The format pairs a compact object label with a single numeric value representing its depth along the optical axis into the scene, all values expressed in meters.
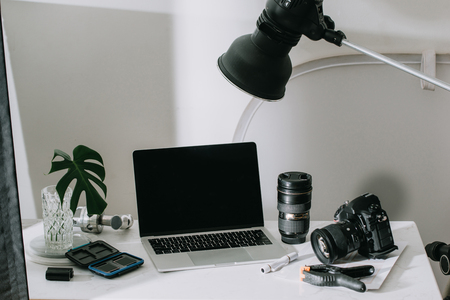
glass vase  2.15
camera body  2.07
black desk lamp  1.89
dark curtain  1.74
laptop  2.21
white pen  2.06
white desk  1.98
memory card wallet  2.06
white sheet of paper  2.02
